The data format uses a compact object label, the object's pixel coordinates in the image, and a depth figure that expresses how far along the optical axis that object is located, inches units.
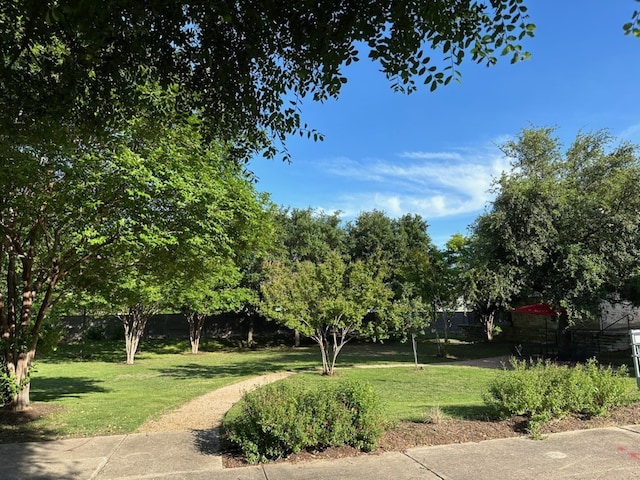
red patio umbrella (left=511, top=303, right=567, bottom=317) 707.2
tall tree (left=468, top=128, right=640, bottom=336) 666.2
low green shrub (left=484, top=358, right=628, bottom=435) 233.9
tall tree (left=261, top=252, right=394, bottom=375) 586.2
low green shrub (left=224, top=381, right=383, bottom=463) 199.6
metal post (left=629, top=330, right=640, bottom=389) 290.0
